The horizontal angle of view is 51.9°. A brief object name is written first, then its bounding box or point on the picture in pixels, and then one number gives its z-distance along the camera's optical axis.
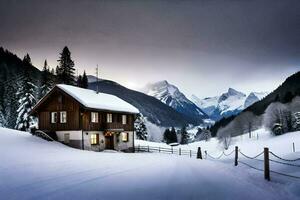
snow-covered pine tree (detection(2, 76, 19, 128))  74.69
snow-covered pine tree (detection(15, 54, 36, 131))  58.50
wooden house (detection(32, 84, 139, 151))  42.25
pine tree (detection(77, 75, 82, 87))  94.38
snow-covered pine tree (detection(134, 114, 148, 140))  84.88
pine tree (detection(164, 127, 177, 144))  132.69
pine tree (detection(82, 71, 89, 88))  97.00
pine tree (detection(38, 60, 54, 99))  67.20
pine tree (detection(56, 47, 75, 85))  73.06
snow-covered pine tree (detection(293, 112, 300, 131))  78.95
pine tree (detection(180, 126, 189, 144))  142.65
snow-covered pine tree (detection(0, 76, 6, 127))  69.82
